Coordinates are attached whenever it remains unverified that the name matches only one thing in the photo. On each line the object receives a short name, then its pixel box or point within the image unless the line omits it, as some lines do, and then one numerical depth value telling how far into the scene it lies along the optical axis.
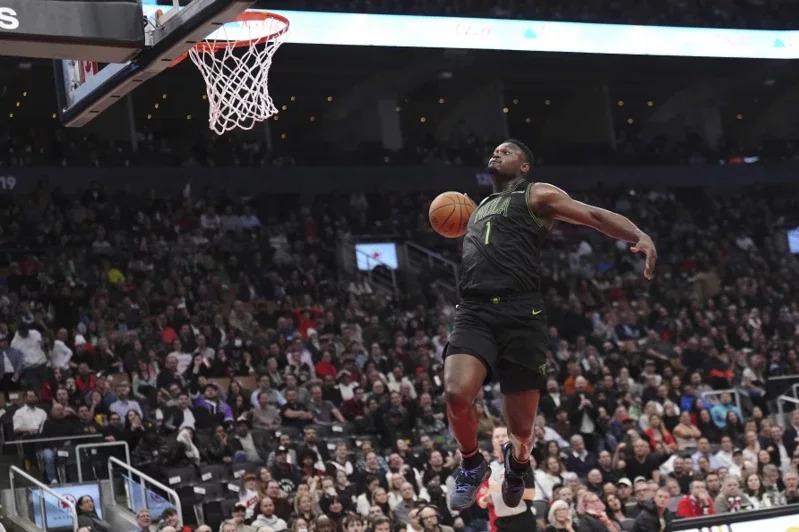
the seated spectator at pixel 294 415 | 16.14
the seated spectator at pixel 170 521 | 12.12
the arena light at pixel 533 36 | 19.72
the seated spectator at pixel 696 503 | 14.02
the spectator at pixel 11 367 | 15.97
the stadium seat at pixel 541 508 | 13.65
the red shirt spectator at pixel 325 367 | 18.08
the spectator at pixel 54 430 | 13.95
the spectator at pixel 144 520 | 12.41
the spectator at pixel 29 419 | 14.41
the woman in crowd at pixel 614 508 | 14.21
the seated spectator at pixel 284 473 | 14.09
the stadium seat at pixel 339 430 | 16.28
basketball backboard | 6.71
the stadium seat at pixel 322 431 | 16.08
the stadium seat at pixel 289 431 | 15.67
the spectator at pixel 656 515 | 13.54
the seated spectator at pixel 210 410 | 15.28
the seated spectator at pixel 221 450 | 14.77
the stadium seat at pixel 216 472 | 14.45
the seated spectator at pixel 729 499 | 14.40
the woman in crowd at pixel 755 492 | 15.18
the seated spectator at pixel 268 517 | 12.91
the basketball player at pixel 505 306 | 6.51
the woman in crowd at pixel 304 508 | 13.16
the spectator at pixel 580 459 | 15.89
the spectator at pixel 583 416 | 16.95
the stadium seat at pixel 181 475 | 14.23
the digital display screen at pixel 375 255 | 24.50
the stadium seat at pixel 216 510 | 13.77
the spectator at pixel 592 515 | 12.93
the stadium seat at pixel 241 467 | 14.60
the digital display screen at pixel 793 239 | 29.84
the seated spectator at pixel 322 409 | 16.61
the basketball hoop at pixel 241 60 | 10.66
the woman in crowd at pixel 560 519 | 12.57
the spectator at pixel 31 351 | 15.98
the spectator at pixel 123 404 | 14.99
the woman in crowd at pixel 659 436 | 16.84
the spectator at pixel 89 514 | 12.95
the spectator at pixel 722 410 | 18.61
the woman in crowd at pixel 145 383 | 15.69
